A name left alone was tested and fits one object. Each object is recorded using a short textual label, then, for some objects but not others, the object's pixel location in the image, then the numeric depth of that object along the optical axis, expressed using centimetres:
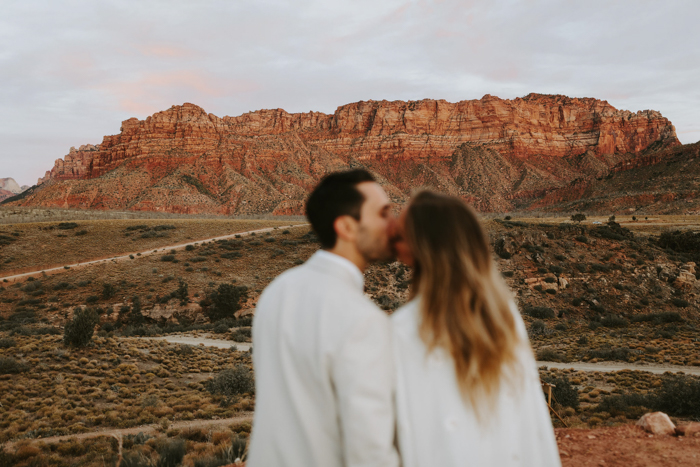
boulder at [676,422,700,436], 664
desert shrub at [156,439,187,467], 613
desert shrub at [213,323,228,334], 2205
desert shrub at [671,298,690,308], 2561
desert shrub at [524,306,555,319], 2455
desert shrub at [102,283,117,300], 2716
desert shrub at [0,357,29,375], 1159
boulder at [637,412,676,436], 684
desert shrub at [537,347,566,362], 1566
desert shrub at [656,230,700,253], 3372
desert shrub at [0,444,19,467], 637
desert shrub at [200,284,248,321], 2619
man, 139
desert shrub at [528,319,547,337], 2112
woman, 155
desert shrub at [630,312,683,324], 2227
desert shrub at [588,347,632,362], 1527
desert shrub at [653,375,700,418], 903
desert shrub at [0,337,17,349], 1389
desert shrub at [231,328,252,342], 1994
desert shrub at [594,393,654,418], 906
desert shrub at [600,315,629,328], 2245
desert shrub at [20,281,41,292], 2826
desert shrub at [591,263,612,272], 2909
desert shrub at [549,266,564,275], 2927
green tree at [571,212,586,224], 4964
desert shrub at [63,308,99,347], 1395
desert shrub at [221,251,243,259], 3584
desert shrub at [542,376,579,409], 995
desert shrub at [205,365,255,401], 1136
